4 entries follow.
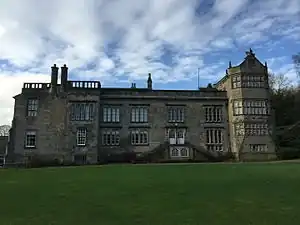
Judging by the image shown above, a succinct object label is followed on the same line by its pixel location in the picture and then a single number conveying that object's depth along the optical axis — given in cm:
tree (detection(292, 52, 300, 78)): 3004
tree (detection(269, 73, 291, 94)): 4156
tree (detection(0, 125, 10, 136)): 6396
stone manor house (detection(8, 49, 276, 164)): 2901
